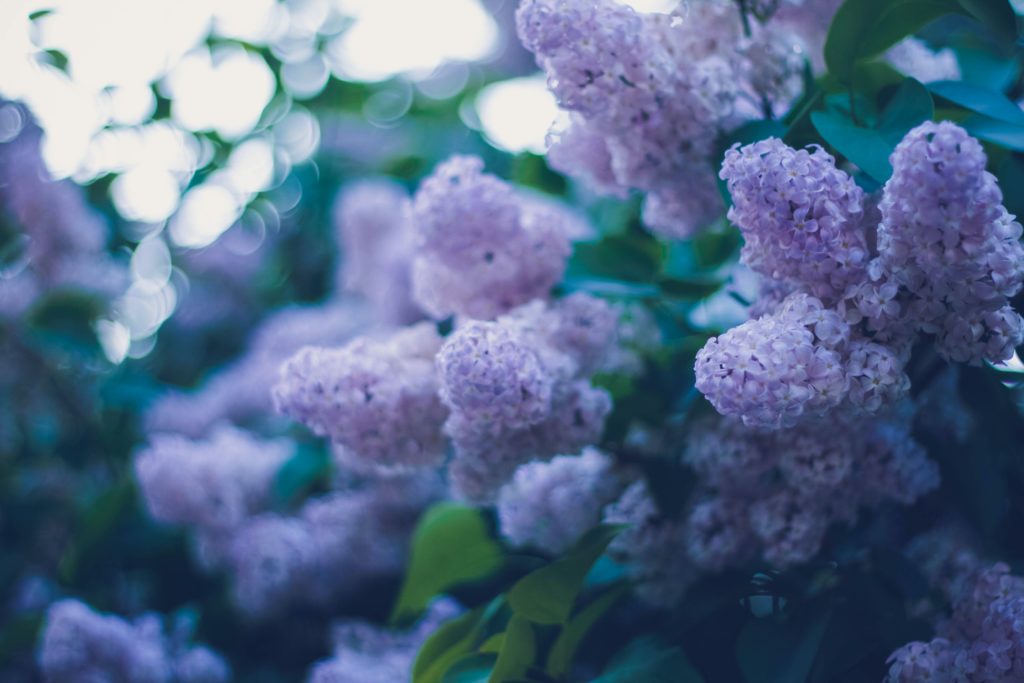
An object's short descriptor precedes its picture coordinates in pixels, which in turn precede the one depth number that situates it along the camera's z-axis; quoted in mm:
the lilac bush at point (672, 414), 707
